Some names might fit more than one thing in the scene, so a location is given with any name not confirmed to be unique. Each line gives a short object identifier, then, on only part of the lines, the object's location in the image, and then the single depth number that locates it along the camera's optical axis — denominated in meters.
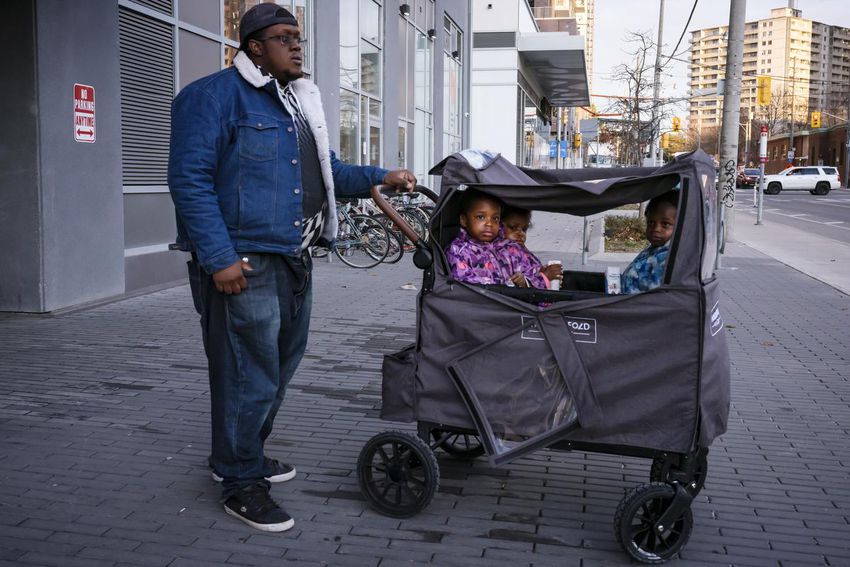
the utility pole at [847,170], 72.31
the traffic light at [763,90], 28.47
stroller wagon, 3.54
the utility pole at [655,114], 27.05
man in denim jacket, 3.62
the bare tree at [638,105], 26.41
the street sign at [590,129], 24.63
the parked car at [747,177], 69.88
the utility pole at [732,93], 17.31
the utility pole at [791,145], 92.41
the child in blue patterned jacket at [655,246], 4.08
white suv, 56.00
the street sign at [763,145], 24.11
